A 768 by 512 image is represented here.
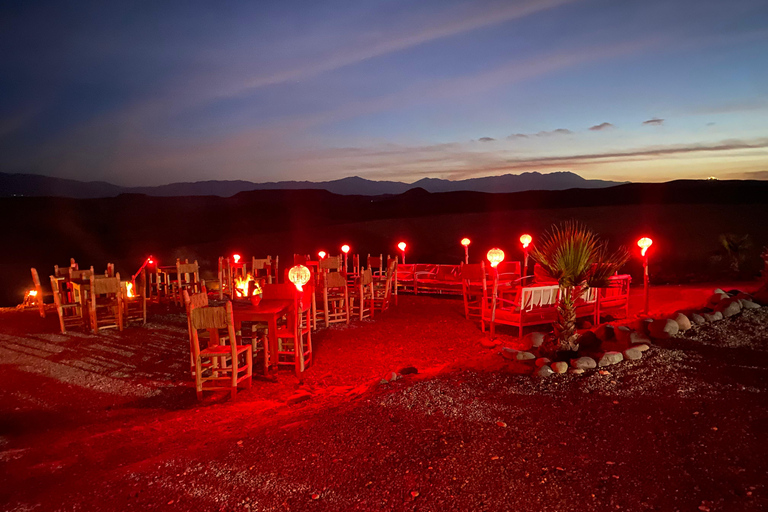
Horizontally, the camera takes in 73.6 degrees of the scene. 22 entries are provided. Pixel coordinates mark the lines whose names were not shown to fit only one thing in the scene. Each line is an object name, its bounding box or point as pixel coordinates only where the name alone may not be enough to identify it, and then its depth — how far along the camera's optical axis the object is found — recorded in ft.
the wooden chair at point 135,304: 39.19
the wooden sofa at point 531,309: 33.22
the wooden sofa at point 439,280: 51.34
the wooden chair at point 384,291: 43.68
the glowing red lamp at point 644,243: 35.09
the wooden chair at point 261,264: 45.90
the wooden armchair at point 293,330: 27.66
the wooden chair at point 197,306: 24.25
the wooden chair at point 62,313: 37.27
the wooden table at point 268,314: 26.22
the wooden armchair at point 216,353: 22.88
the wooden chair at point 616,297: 37.14
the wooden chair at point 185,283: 45.03
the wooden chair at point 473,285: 38.37
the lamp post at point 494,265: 34.91
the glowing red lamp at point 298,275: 27.68
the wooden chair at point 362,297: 39.91
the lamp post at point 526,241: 41.51
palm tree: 23.21
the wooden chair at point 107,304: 34.88
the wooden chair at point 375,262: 47.01
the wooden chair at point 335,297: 36.70
